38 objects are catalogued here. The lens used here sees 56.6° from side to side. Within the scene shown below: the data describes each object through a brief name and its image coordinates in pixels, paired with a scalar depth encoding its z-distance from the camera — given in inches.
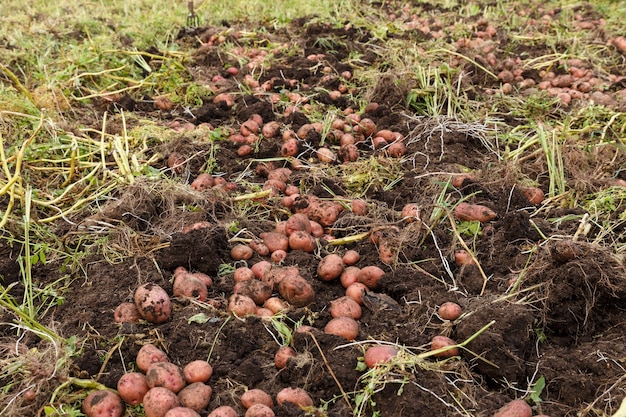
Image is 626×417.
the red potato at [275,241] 105.3
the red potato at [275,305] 90.9
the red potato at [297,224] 107.0
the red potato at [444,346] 81.0
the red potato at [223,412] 72.1
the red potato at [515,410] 71.1
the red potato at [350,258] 102.2
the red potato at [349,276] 97.7
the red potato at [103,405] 73.5
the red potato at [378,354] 78.0
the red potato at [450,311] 86.9
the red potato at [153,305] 87.2
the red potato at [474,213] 109.1
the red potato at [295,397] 75.0
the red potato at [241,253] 102.5
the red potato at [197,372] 78.9
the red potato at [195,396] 75.0
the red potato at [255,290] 92.8
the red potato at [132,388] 75.3
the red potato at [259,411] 71.7
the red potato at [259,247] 104.3
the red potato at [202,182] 120.8
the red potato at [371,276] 97.1
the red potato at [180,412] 71.0
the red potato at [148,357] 79.2
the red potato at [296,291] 92.1
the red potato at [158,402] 72.3
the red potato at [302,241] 104.2
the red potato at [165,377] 75.7
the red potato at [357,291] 94.0
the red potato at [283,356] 80.8
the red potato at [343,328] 85.0
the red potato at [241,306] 89.3
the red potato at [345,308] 89.7
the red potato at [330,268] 98.0
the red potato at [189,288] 92.2
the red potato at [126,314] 87.8
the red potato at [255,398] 74.9
